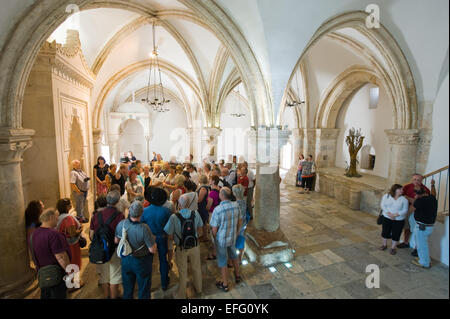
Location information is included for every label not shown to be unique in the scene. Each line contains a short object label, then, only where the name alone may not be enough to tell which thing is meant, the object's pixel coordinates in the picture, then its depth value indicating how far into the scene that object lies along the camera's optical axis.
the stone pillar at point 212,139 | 9.81
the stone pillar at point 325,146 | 9.66
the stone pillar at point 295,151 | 10.24
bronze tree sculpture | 8.12
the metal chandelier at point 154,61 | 8.38
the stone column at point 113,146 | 14.40
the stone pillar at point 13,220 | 2.85
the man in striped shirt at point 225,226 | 3.01
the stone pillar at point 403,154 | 5.66
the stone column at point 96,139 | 8.63
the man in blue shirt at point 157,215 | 2.89
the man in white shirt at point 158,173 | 5.66
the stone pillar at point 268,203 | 3.97
